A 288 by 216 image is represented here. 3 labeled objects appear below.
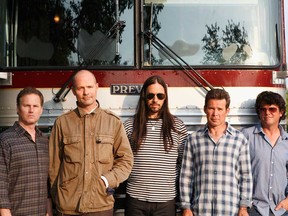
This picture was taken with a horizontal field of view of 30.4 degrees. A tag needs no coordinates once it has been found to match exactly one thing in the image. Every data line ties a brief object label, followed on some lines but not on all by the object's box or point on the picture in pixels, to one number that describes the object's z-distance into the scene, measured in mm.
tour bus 4668
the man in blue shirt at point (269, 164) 3951
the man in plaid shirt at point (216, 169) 3750
